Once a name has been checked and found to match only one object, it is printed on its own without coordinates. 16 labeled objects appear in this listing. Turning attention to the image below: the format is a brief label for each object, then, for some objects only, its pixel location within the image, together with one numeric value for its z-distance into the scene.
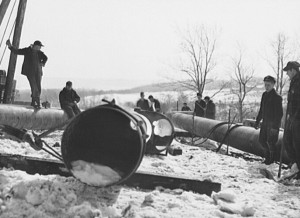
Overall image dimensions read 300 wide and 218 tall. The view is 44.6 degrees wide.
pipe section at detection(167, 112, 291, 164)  8.38
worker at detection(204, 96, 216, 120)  16.97
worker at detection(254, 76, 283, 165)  7.27
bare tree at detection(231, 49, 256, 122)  41.21
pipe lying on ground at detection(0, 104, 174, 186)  3.84
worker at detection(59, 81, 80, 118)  10.47
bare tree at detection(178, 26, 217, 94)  39.62
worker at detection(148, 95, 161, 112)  16.61
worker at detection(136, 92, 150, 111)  15.59
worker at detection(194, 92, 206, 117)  17.31
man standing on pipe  9.12
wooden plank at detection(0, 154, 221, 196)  4.43
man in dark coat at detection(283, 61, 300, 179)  5.86
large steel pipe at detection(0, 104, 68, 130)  8.49
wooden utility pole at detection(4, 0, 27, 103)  9.38
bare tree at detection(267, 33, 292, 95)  39.45
